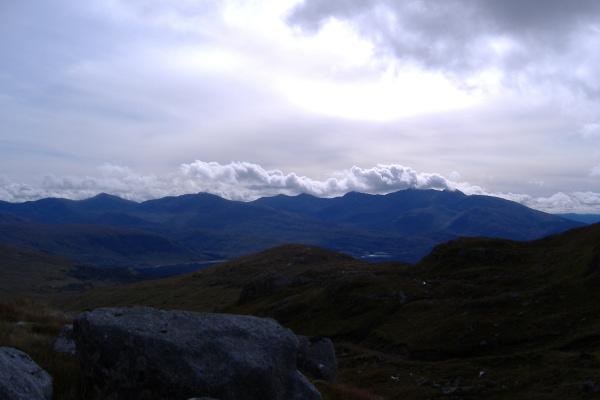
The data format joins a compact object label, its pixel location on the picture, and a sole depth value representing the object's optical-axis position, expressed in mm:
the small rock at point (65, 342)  14778
